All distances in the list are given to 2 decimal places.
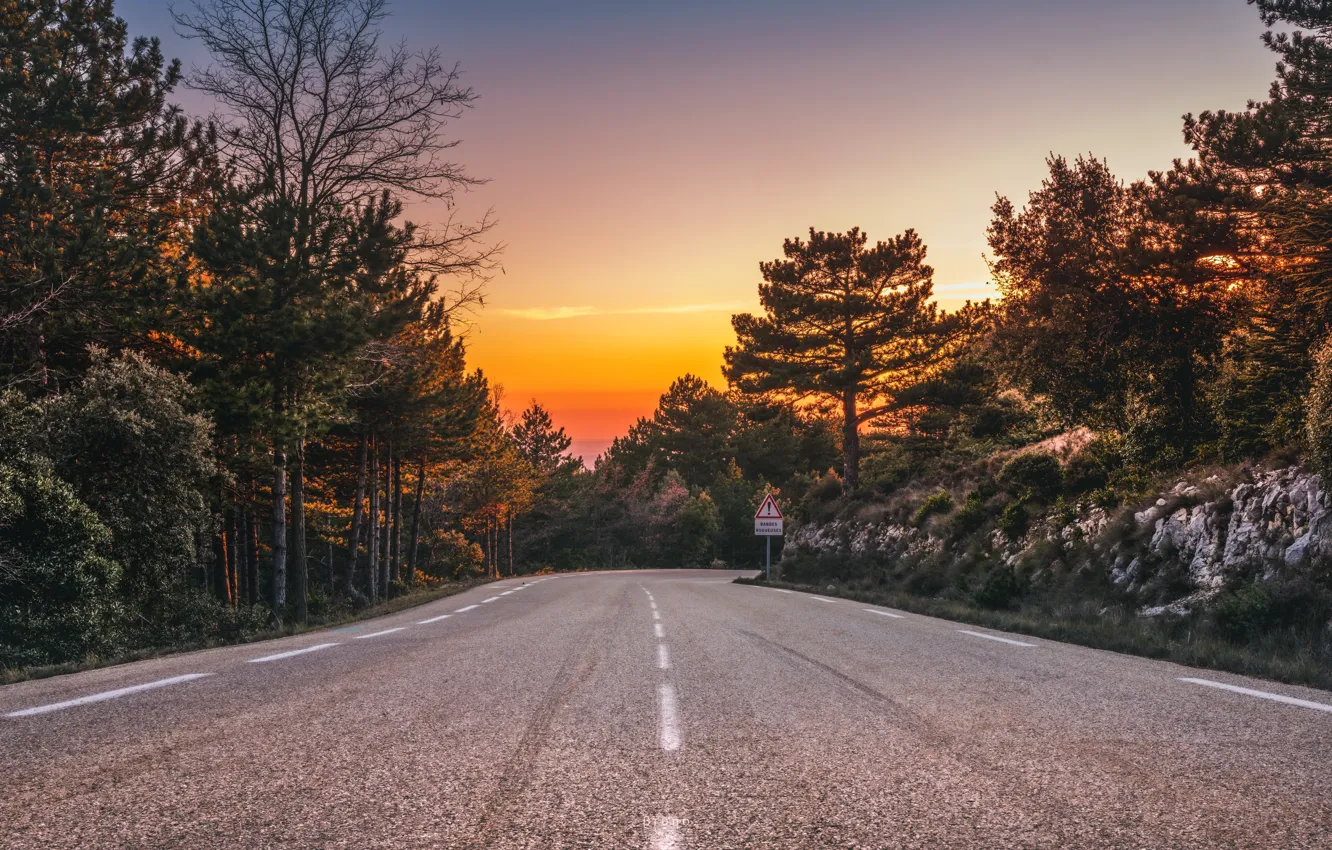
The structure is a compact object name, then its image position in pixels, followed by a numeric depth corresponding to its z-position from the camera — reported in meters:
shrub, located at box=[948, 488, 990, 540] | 21.91
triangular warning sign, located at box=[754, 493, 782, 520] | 28.83
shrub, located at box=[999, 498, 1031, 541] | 19.06
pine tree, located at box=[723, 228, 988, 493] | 33.25
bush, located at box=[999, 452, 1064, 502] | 19.02
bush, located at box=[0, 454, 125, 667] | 11.56
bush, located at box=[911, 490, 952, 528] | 25.36
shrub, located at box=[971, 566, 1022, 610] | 16.17
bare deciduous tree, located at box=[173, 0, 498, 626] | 17.69
